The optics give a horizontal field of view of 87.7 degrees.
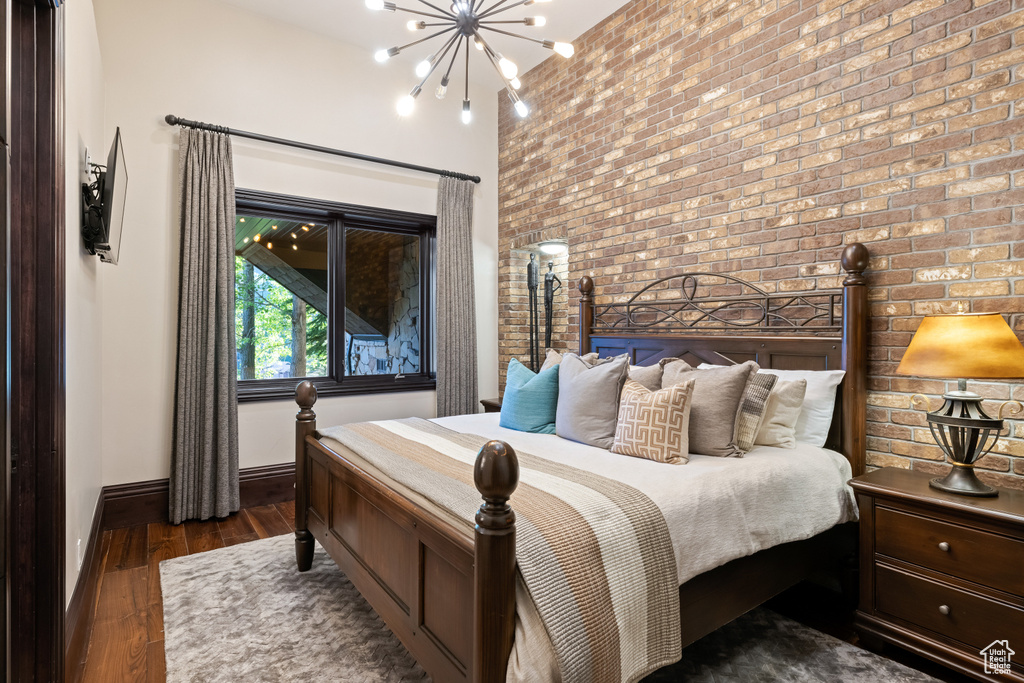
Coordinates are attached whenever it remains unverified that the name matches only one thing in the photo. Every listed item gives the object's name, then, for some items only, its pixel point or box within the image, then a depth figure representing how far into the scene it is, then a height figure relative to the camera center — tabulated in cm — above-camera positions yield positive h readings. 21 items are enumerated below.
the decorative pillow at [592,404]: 246 -32
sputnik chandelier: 230 +130
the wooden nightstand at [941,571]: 172 -82
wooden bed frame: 126 -57
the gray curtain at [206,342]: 336 -1
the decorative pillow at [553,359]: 296 -12
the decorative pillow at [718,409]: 223 -31
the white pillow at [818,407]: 240 -32
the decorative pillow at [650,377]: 264 -20
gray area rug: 186 -117
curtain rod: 338 +139
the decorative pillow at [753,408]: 231 -31
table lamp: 173 -10
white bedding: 172 -57
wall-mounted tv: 227 +60
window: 385 +33
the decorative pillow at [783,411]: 240 -34
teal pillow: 279 -35
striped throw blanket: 130 -61
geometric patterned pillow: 215 -37
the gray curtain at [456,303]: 445 +30
